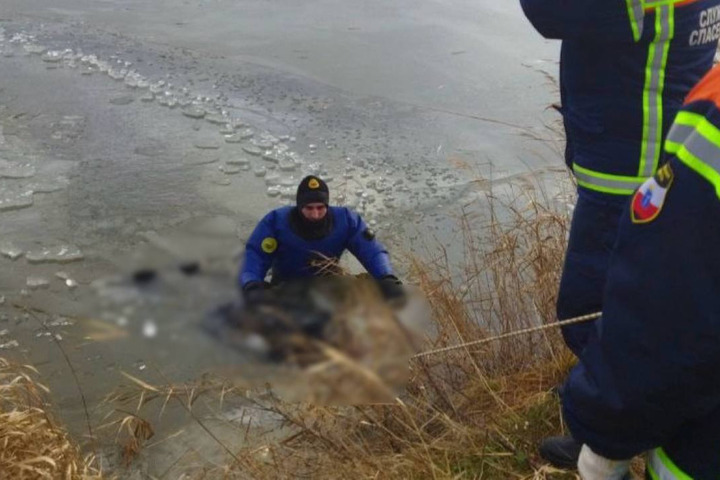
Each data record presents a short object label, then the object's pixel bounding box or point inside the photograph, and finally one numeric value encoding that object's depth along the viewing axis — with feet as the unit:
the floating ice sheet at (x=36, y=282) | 12.78
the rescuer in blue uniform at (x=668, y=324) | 2.97
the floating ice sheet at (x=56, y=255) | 13.47
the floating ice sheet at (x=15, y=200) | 14.94
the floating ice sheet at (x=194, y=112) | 19.11
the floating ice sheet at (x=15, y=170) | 16.01
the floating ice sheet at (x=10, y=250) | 13.47
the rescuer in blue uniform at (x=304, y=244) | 11.48
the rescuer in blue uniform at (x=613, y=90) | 5.85
